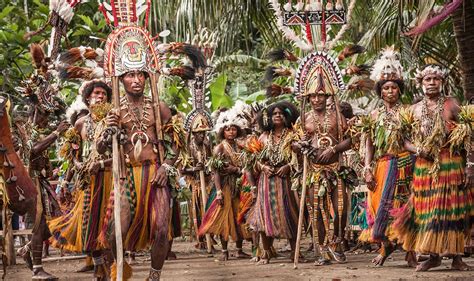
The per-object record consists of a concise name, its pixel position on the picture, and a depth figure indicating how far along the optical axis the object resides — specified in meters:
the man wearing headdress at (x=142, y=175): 14.14
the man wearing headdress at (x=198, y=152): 24.35
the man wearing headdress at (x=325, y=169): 19.03
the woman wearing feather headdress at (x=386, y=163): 17.66
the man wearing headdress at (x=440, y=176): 16.40
